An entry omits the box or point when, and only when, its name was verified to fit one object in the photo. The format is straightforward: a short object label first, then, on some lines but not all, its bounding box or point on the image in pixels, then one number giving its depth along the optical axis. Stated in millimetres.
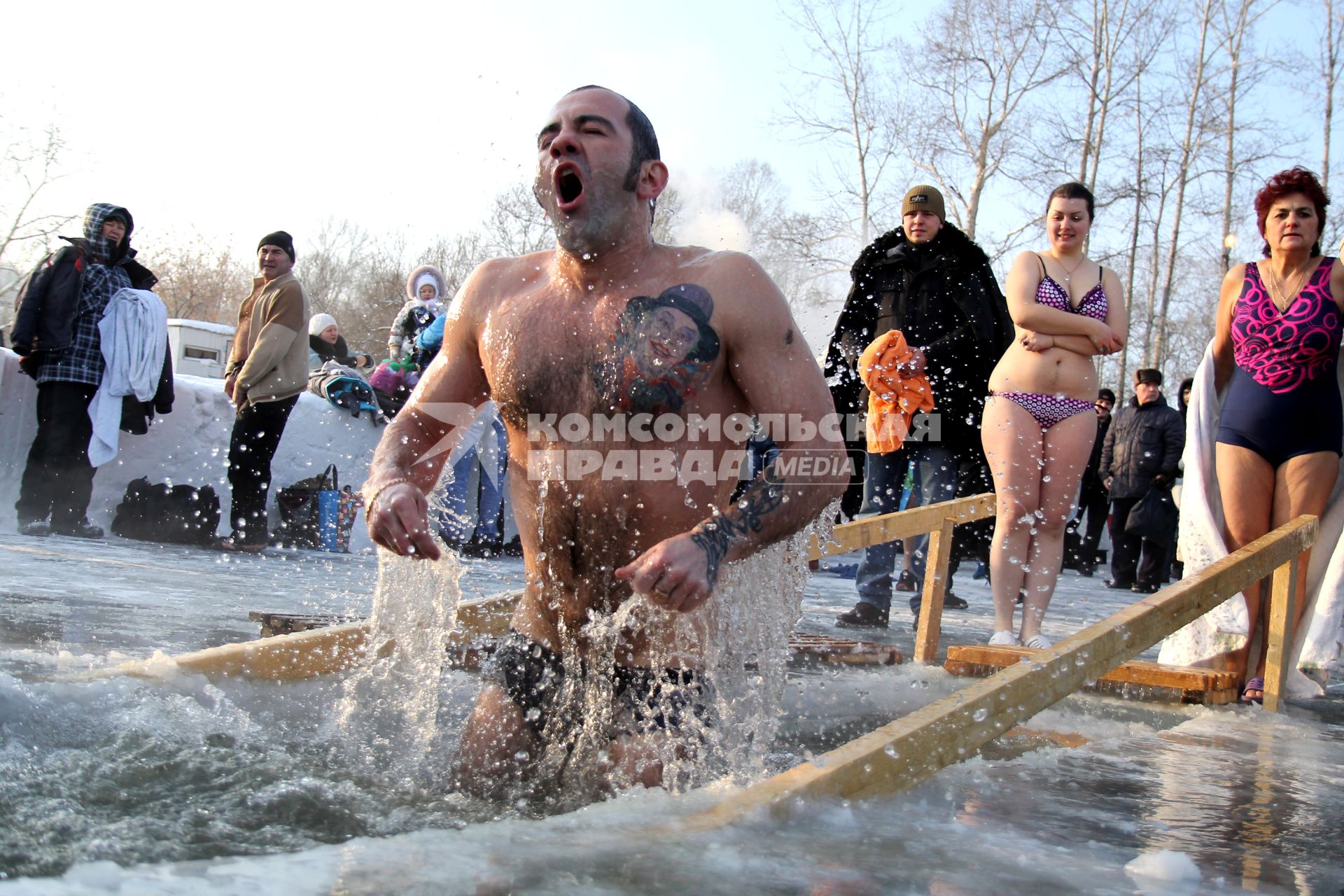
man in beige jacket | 7680
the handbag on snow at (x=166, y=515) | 7750
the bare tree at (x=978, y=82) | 22719
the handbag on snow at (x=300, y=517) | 8258
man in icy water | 2588
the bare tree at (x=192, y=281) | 42344
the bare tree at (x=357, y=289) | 44750
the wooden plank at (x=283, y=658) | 2781
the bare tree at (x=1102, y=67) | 22766
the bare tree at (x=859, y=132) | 23344
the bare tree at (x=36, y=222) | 23000
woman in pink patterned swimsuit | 4387
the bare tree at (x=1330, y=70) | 22484
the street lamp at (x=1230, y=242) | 15156
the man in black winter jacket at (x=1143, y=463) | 10508
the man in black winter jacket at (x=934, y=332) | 6172
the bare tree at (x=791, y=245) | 25859
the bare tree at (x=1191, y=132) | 23375
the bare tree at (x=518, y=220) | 22047
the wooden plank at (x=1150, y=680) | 4070
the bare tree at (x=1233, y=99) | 22969
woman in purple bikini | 4742
